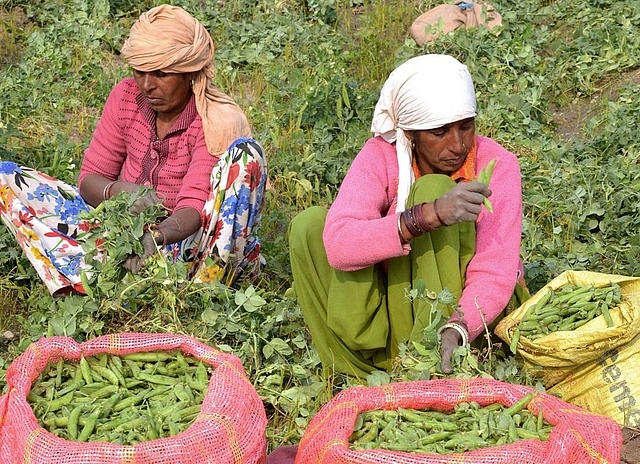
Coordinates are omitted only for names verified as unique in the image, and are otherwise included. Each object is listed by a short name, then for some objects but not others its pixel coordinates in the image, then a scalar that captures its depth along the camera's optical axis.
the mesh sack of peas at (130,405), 2.13
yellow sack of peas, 2.69
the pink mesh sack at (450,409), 2.11
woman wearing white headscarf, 2.76
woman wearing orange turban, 3.48
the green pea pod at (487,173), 2.79
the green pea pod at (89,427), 2.23
